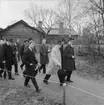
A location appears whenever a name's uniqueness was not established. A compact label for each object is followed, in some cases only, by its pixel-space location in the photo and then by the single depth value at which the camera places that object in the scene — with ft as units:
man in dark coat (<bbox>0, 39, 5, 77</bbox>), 17.58
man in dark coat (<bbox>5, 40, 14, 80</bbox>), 17.80
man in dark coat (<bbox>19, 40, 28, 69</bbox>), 24.12
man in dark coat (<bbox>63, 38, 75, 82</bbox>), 17.21
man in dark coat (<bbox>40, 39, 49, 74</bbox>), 22.22
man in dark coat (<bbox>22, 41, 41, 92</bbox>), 13.96
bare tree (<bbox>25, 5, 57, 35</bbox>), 126.41
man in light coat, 15.05
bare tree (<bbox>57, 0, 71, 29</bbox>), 80.48
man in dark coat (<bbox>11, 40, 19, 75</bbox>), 20.36
